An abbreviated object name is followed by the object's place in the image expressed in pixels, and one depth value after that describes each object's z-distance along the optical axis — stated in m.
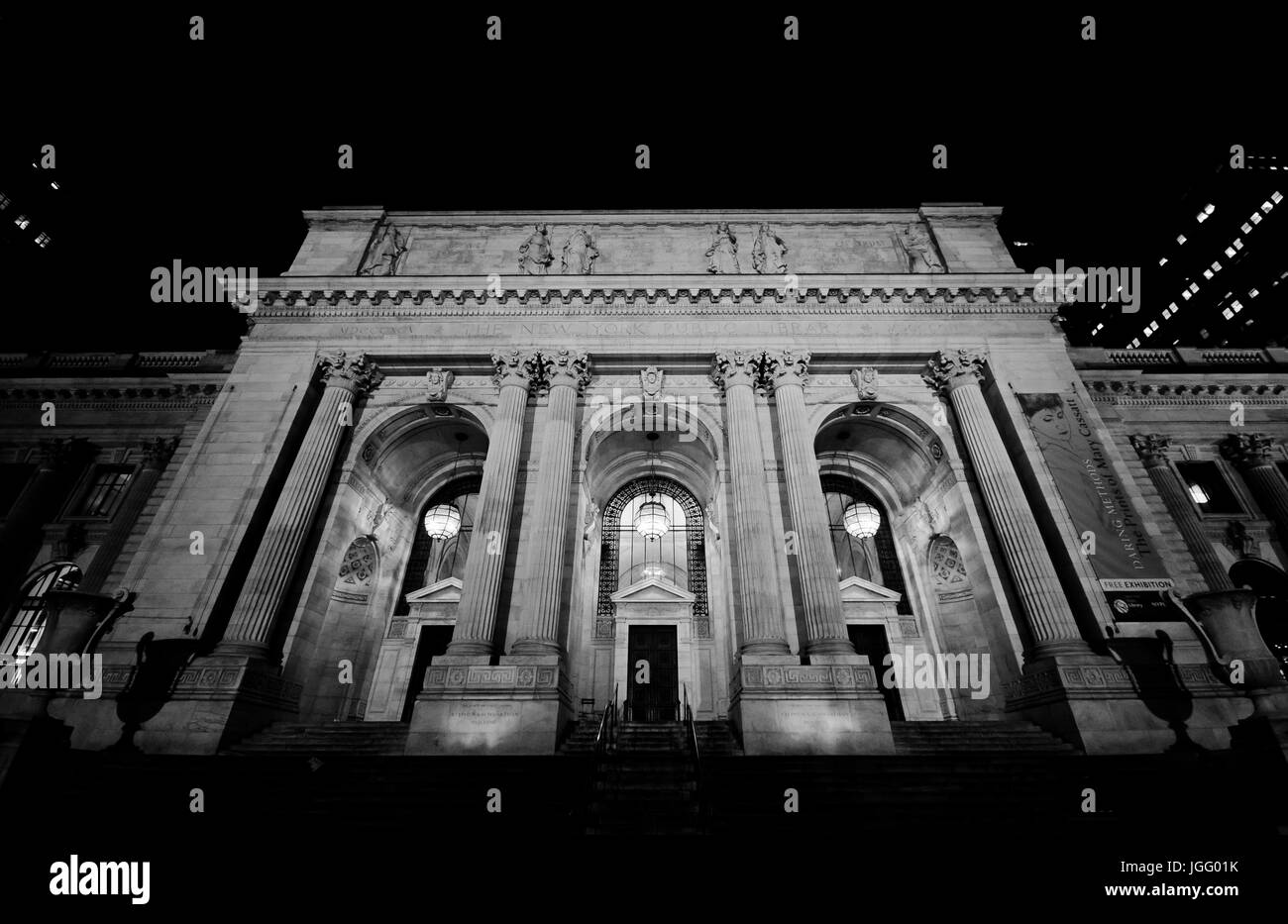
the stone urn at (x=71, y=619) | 9.77
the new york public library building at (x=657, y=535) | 9.40
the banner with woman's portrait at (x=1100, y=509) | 12.34
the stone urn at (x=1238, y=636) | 8.83
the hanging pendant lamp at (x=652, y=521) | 16.38
